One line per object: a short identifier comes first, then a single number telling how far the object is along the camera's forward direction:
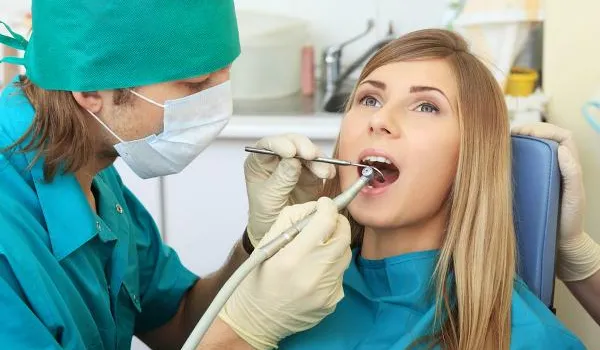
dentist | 1.22
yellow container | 2.24
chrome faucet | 2.62
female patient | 1.37
